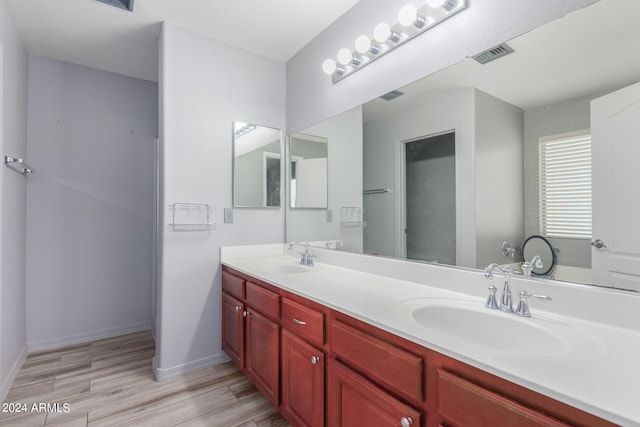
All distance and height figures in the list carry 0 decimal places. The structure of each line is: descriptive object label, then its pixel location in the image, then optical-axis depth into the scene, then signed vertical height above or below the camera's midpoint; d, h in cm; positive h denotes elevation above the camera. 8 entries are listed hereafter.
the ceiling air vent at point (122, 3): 192 +131
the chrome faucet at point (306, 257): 223 -31
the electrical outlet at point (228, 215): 240 +0
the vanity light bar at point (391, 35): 145 +95
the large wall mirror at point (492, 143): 108 +32
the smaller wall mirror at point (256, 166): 245 +40
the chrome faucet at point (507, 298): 109 -30
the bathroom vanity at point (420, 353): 69 -40
